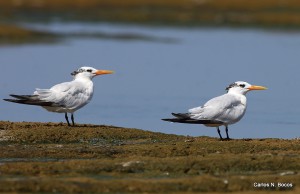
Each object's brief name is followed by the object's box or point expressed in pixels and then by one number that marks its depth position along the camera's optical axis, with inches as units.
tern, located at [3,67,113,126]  545.6
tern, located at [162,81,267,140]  509.4
